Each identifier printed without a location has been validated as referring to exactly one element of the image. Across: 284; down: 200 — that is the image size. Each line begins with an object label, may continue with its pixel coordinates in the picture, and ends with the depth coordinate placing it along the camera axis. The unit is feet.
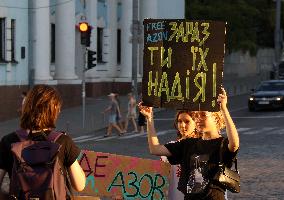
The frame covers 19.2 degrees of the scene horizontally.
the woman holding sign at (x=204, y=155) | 19.99
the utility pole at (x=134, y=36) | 114.42
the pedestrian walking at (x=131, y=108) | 92.22
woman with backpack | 16.52
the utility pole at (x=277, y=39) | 196.85
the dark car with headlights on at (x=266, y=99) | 123.13
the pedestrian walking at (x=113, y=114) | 87.40
